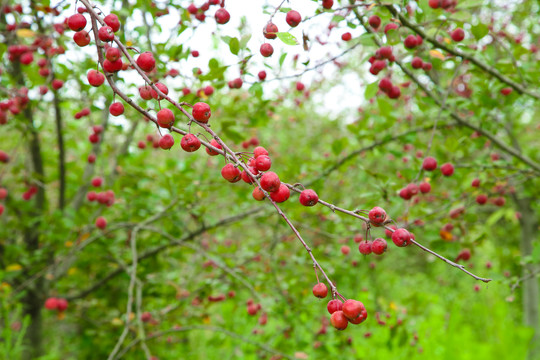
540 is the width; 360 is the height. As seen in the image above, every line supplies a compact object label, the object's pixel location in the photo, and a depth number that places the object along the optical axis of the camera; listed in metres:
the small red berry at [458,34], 1.65
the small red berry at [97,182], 2.42
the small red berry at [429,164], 1.71
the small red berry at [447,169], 1.82
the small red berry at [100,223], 2.29
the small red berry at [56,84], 2.11
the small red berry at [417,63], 1.73
